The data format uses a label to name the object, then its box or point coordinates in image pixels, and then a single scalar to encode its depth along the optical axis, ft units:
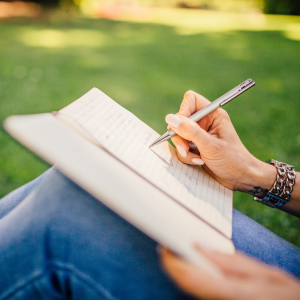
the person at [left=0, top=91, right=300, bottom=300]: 1.92
